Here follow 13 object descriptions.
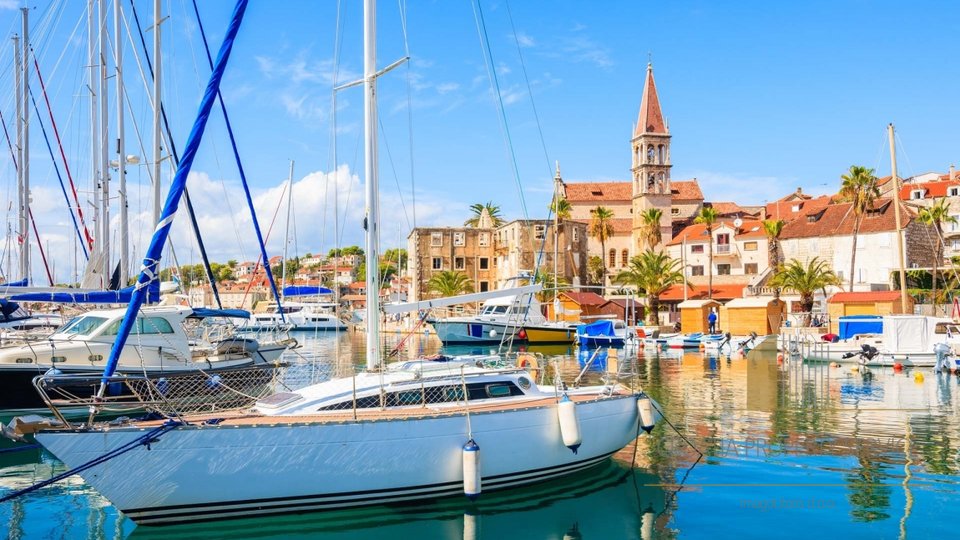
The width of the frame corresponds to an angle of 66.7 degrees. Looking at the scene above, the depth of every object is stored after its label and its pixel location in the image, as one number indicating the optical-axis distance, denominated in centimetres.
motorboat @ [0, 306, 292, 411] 1891
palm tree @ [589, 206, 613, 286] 8256
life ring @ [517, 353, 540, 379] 1612
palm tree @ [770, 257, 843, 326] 5781
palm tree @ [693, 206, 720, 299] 7381
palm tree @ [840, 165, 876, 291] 6194
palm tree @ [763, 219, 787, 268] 7012
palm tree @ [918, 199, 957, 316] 6038
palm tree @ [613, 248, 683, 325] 6512
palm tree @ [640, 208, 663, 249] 8244
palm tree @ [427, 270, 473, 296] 7275
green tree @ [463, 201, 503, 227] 9290
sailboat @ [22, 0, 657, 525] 1075
